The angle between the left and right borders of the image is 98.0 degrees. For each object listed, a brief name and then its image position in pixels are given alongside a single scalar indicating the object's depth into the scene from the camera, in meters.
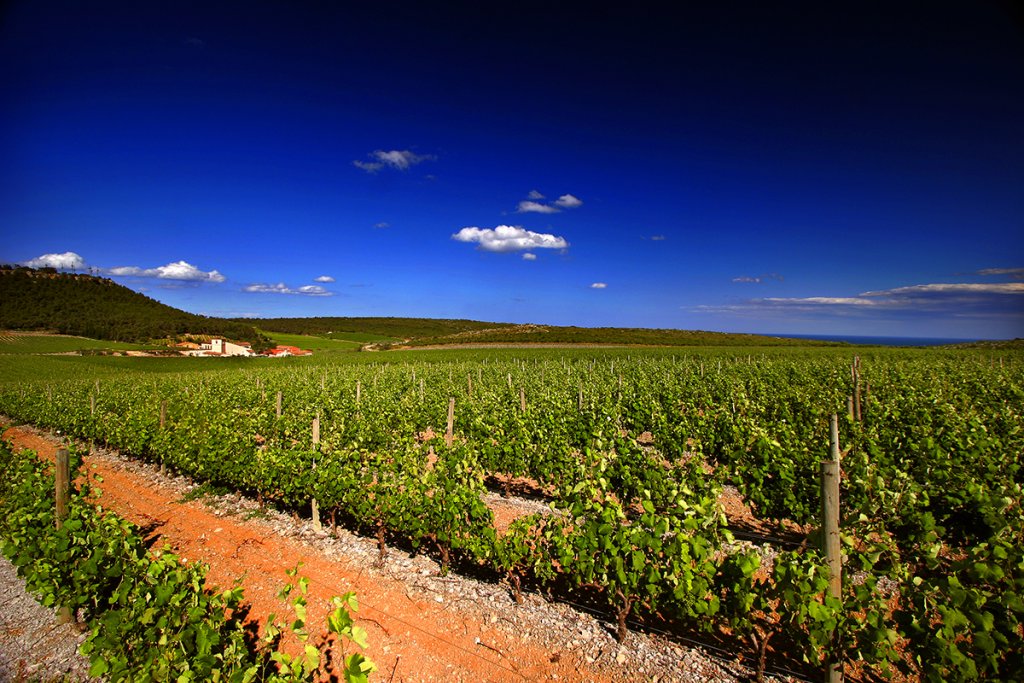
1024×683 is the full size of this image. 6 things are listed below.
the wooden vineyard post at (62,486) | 5.02
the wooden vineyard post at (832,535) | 3.34
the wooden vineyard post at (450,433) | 10.56
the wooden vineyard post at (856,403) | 12.20
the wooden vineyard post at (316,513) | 7.08
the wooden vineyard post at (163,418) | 10.55
